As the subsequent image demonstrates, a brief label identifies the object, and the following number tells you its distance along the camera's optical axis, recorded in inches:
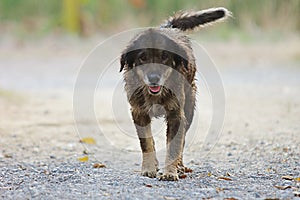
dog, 462.6
